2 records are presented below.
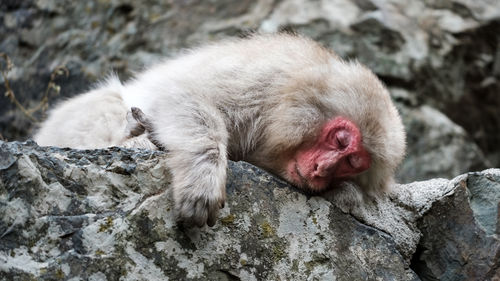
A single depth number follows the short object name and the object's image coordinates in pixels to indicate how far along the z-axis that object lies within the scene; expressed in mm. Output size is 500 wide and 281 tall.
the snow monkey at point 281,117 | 7348
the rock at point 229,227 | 5641
